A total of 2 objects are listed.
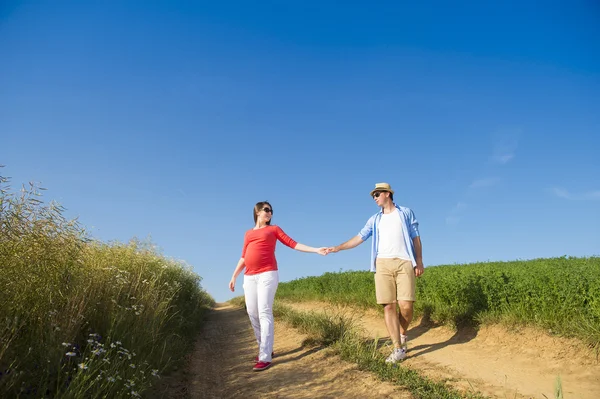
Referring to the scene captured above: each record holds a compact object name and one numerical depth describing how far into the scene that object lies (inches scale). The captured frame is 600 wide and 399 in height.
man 253.8
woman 246.5
